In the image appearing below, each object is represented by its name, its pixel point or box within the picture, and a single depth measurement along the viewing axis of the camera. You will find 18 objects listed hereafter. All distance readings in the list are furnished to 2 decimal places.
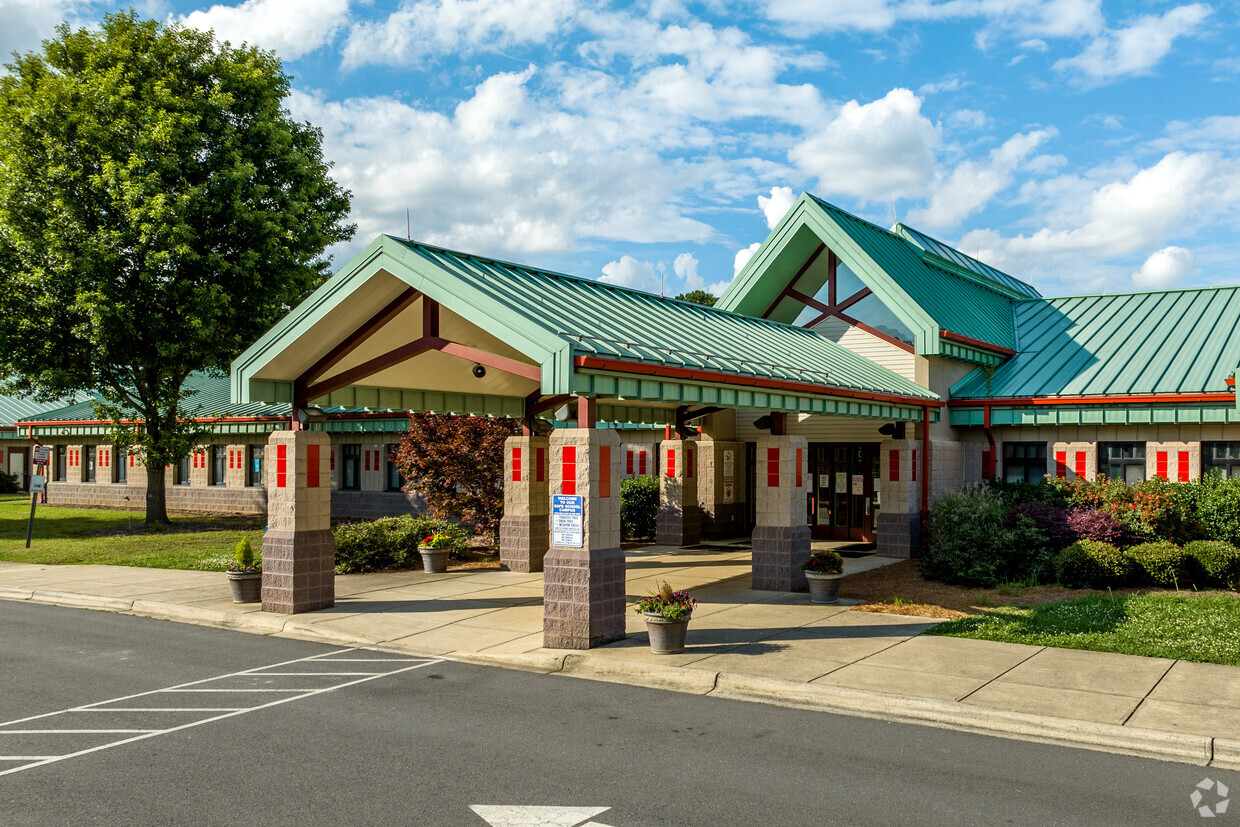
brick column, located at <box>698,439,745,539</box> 23.66
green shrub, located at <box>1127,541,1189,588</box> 15.55
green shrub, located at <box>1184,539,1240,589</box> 15.35
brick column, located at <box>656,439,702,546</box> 23.28
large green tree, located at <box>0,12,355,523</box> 25.52
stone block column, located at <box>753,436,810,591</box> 15.51
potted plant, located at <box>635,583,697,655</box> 11.13
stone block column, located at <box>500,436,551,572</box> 18.67
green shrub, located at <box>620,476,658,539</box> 25.12
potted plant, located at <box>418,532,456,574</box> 19.25
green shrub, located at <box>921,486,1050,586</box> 16.44
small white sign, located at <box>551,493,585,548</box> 11.62
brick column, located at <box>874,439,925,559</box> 19.38
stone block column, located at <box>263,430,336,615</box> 14.27
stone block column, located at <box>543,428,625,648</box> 11.55
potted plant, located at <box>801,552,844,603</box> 14.50
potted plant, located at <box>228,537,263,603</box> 15.30
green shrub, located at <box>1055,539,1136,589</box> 15.71
